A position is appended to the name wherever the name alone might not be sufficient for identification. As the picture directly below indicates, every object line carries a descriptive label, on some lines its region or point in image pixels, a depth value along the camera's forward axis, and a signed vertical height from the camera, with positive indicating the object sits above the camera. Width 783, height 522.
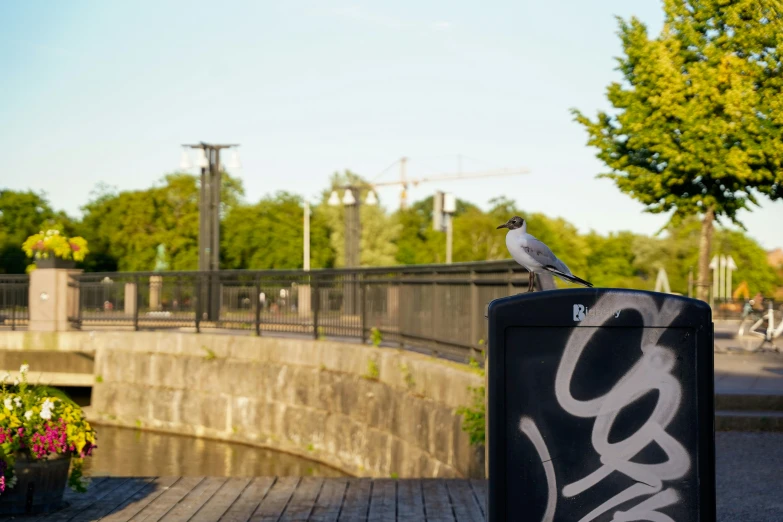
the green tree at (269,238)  88.31 +3.47
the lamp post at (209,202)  32.97 +2.50
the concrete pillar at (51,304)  27.02 -0.59
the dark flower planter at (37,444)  7.29 -1.11
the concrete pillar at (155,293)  25.92 -0.30
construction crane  113.24 +13.56
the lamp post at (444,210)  44.09 +2.91
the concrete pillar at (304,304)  21.36 -0.44
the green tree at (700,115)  21.28 +3.51
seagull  4.64 +0.12
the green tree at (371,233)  103.44 +4.61
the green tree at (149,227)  81.50 +4.03
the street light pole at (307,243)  63.56 +2.27
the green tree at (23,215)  88.19 +5.37
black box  3.84 -0.47
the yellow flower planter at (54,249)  27.39 +0.79
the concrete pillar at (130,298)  25.98 -0.42
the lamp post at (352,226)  45.90 +2.41
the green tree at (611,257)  126.12 +3.03
